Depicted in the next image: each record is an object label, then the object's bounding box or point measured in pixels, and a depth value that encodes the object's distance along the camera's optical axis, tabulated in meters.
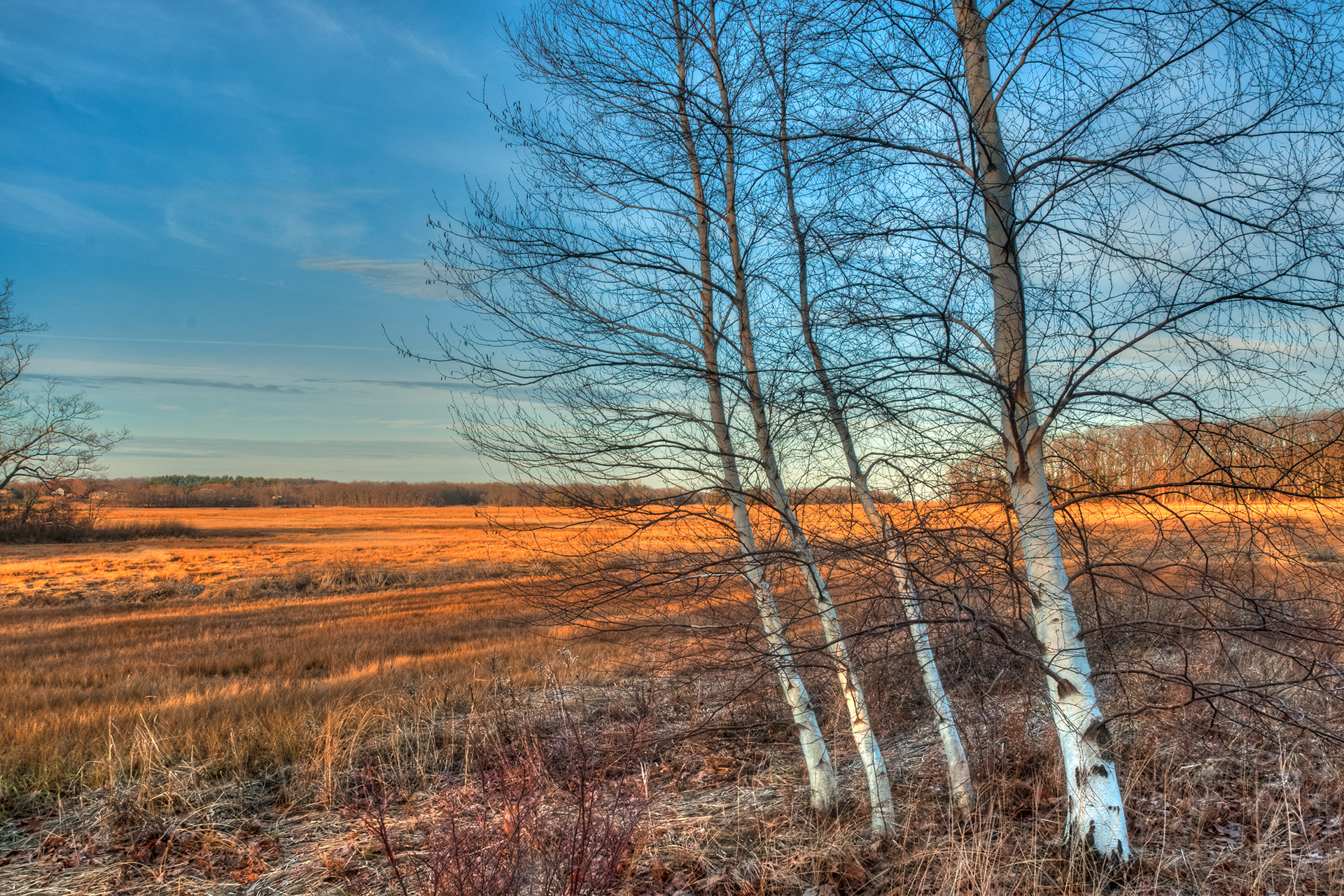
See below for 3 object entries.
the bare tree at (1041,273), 3.71
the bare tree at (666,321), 5.55
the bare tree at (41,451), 30.88
